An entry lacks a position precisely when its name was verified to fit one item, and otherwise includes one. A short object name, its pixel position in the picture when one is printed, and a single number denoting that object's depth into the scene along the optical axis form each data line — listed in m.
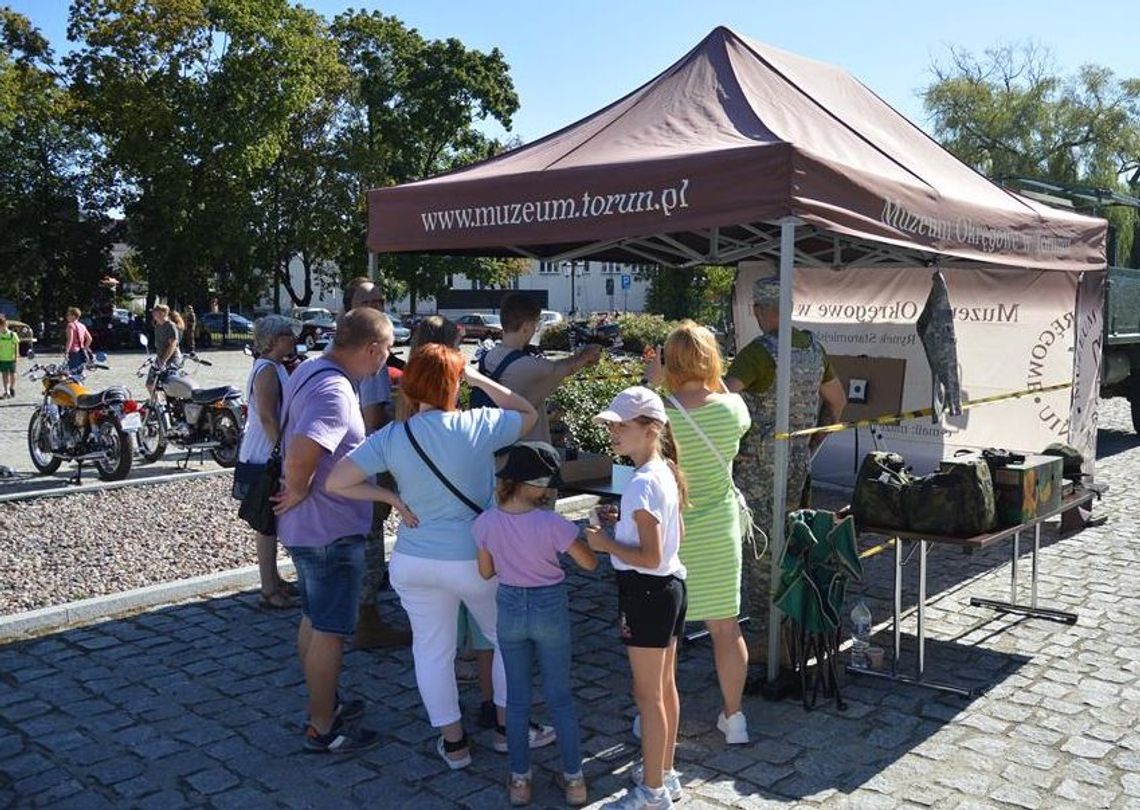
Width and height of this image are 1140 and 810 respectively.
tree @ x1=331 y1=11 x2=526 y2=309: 39.72
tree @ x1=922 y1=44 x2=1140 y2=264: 33.69
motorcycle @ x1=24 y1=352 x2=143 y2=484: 10.21
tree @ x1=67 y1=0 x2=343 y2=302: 33.94
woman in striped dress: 4.15
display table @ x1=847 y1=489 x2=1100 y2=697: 4.82
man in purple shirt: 4.05
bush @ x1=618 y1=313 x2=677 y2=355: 27.17
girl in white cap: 3.56
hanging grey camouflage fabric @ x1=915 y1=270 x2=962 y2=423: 7.09
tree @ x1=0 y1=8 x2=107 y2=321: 34.66
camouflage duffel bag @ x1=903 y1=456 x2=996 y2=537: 4.87
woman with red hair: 3.81
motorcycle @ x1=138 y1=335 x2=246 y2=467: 11.23
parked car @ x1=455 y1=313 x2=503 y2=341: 41.62
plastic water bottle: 5.20
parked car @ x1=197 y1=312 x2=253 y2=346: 37.44
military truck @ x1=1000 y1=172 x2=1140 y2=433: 11.55
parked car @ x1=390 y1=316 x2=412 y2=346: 35.69
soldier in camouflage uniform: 5.05
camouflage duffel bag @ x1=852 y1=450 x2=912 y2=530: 4.96
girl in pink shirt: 3.63
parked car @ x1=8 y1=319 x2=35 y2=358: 27.99
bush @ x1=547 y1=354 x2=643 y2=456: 9.55
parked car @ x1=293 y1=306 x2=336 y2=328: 38.97
